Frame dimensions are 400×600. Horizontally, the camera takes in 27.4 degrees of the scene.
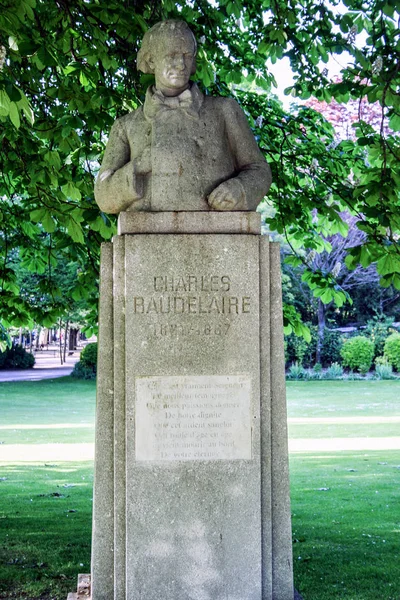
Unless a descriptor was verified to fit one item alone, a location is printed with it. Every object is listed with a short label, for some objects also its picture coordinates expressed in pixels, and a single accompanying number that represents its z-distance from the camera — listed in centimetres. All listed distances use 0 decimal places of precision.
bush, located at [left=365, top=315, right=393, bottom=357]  3406
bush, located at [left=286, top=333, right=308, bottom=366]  3391
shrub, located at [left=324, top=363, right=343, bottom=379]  3247
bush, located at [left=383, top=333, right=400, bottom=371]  3272
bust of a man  488
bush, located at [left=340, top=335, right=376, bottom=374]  3309
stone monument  473
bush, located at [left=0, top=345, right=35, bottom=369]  3662
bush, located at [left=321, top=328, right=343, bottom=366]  3428
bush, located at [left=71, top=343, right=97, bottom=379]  3173
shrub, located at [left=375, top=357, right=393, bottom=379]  3177
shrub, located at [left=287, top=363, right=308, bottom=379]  3272
